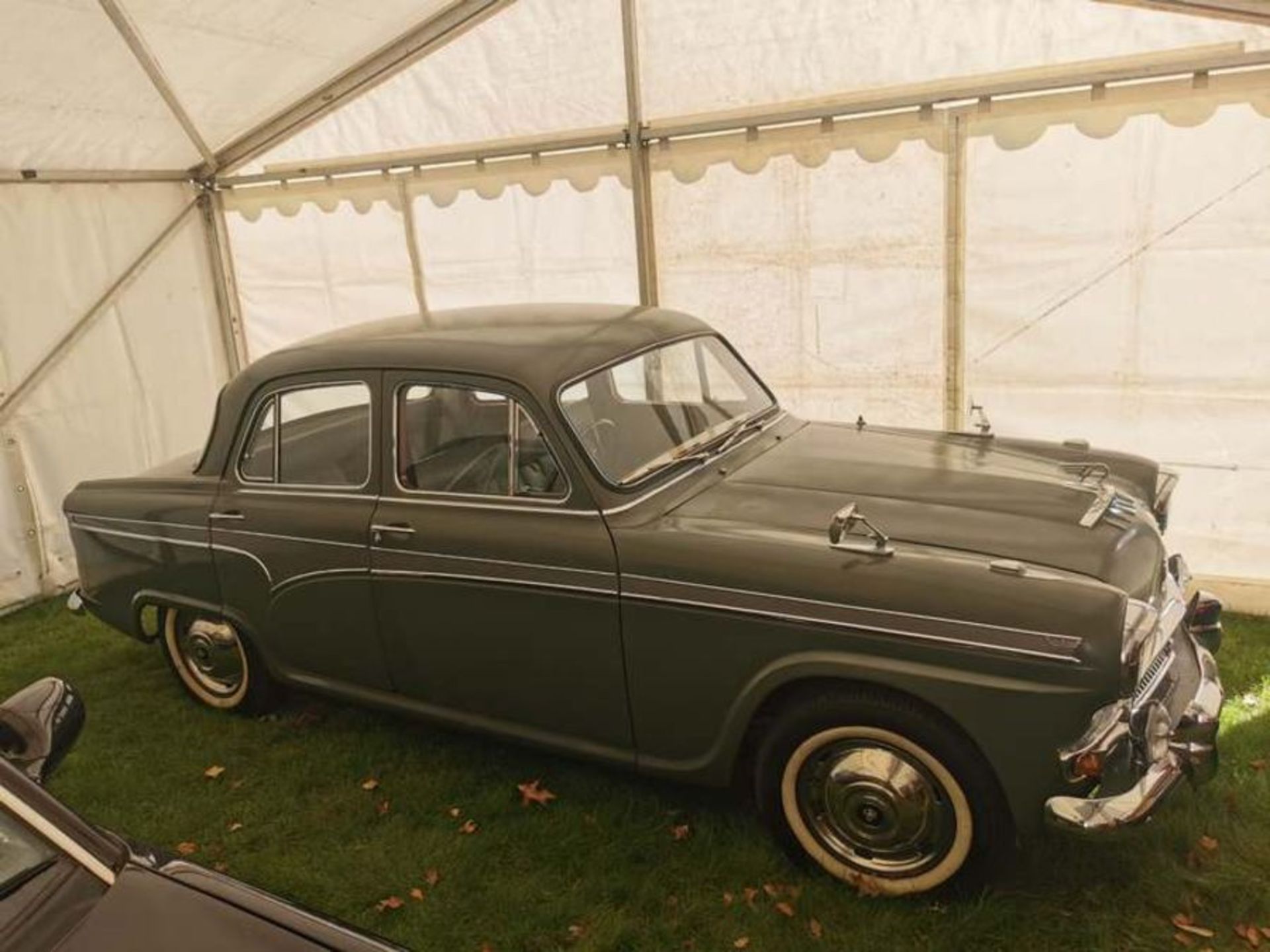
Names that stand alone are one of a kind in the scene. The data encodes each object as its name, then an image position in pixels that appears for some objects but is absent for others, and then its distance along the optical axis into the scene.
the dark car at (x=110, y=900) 1.88
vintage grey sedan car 2.88
